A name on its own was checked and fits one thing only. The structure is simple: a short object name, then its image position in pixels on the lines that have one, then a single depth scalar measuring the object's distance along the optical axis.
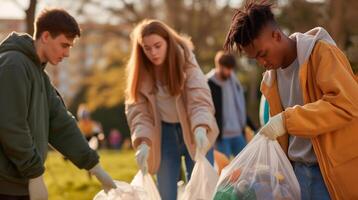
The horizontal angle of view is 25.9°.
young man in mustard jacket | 3.80
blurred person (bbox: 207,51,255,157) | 8.79
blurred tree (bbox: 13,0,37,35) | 8.56
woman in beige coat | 5.43
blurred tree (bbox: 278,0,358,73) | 15.52
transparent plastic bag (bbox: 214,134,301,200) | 4.07
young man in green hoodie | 3.77
